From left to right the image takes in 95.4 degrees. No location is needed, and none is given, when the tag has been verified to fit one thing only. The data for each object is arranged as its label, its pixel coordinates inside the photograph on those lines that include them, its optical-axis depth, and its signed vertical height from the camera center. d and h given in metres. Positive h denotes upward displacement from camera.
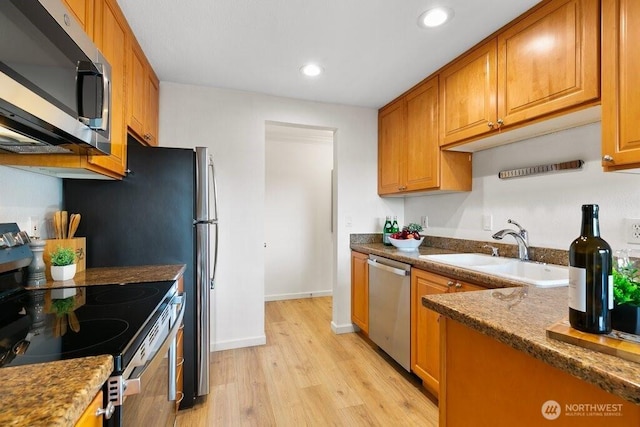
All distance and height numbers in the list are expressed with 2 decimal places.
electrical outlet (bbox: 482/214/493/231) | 2.20 -0.05
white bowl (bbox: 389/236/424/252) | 2.52 -0.26
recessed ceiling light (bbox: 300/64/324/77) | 2.23 +1.13
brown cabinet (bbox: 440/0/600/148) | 1.36 +0.80
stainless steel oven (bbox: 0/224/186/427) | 0.72 -0.34
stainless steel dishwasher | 2.13 -0.74
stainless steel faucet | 1.85 -0.15
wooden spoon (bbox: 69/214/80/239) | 1.60 -0.06
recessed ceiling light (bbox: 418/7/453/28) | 1.61 +1.13
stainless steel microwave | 0.76 +0.41
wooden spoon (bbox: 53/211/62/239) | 1.55 -0.04
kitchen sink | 1.35 -0.32
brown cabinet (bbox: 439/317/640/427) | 0.62 -0.45
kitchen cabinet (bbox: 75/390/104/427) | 0.58 -0.43
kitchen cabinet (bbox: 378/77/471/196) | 2.33 +0.56
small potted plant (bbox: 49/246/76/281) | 1.40 -0.25
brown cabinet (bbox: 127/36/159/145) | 1.83 +0.82
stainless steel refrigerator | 1.73 -0.04
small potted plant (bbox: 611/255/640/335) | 0.66 -0.20
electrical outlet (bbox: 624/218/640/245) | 1.40 -0.07
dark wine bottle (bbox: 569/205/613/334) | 0.66 -0.15
